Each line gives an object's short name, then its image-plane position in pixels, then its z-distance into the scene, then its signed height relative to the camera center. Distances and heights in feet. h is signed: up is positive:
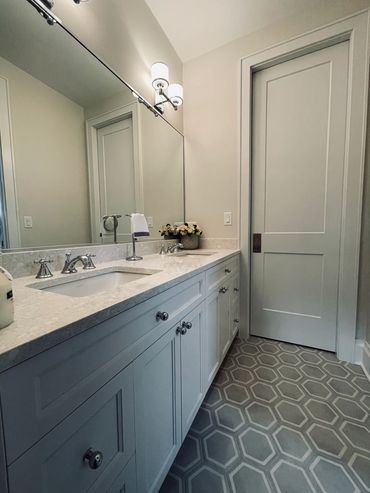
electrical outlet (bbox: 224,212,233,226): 6.34 +0.24
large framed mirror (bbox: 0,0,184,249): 2.68 +1.39
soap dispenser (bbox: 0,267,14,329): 1.28 -0.45
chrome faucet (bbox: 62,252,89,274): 3.06 -0.50
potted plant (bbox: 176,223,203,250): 6.20 -0.24
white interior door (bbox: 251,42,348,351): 5.18 +0.81
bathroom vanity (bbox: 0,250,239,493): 1.14 -1.15
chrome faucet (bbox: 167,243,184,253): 5.63 -0.58
